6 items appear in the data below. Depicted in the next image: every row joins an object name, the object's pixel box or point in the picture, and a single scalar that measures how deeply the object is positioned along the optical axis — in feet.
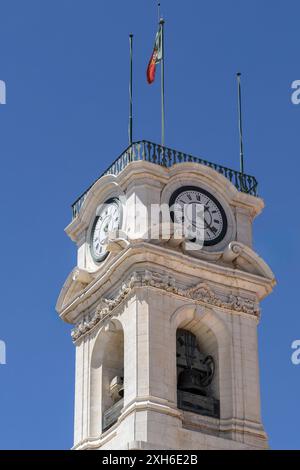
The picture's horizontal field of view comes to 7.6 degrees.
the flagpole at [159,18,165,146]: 267.45
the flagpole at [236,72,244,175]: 271.26
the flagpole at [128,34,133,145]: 265.58
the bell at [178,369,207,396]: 252.21
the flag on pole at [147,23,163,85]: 271.28
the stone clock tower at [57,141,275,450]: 246.27
